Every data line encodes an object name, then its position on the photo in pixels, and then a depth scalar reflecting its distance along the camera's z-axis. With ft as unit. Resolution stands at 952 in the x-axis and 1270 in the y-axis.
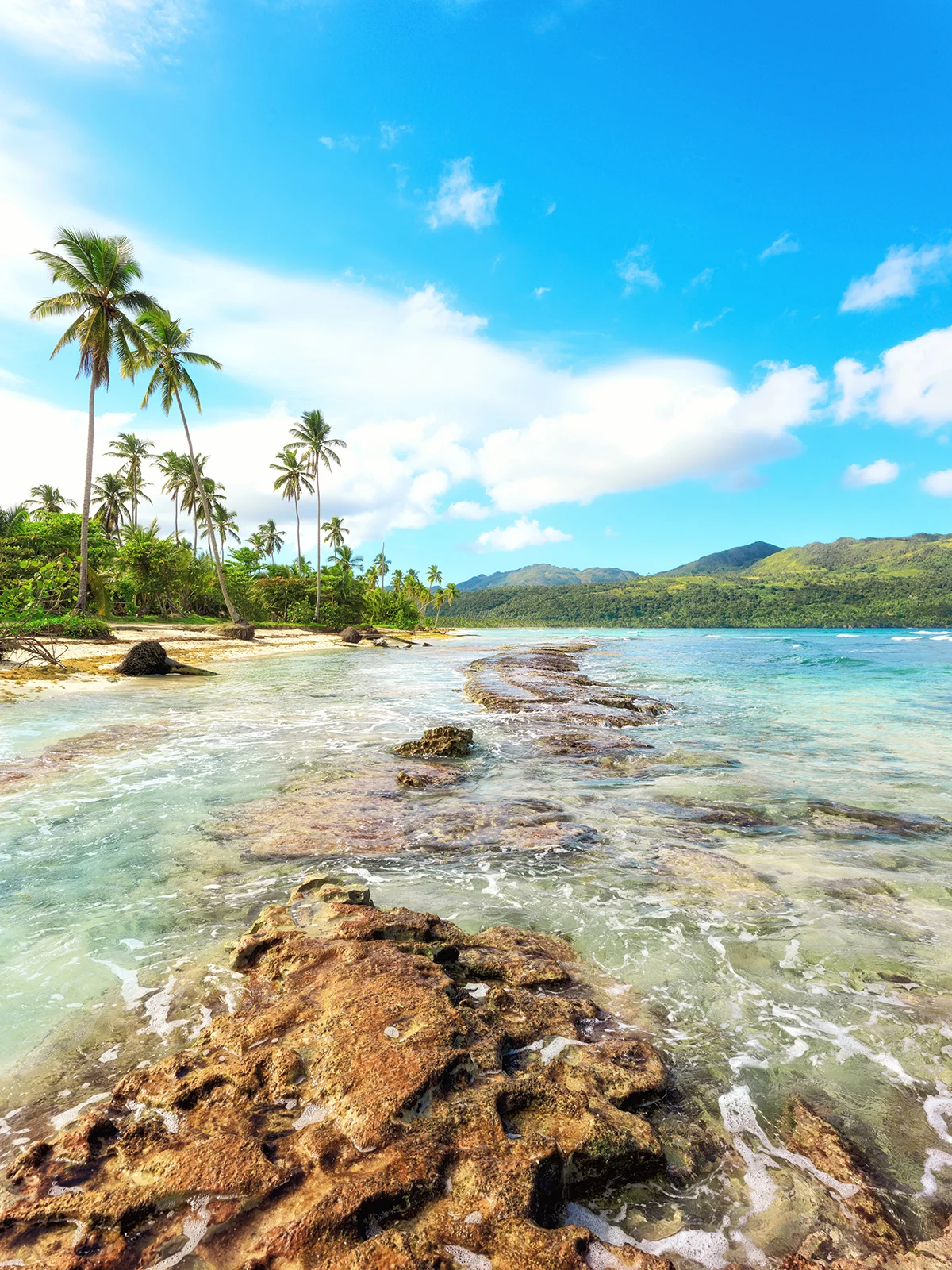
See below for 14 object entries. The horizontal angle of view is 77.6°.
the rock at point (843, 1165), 7.13
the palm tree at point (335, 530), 279.28
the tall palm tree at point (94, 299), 95.09
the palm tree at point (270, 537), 300.81
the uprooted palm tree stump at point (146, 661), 62.95
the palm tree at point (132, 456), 193.26
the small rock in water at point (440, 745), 31.94
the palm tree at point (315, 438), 198.39
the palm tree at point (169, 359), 124.57
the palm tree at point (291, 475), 208.74
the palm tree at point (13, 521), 122.62
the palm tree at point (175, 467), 189.16
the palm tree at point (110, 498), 192.54
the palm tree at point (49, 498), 196.44
